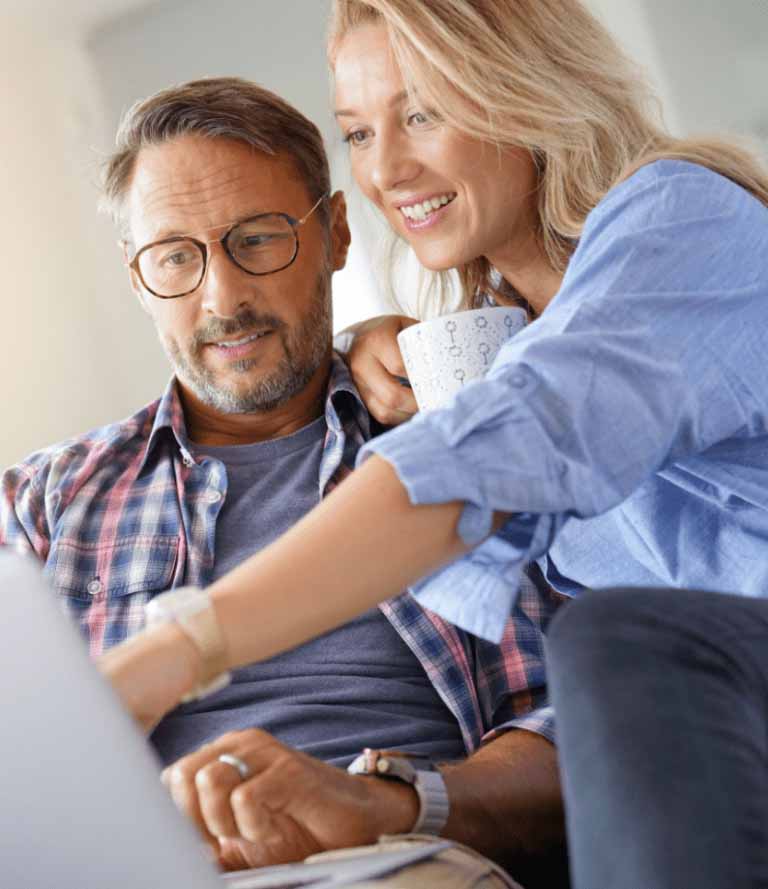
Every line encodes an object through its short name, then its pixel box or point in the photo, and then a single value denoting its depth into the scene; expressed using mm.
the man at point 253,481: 1397
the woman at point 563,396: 755
